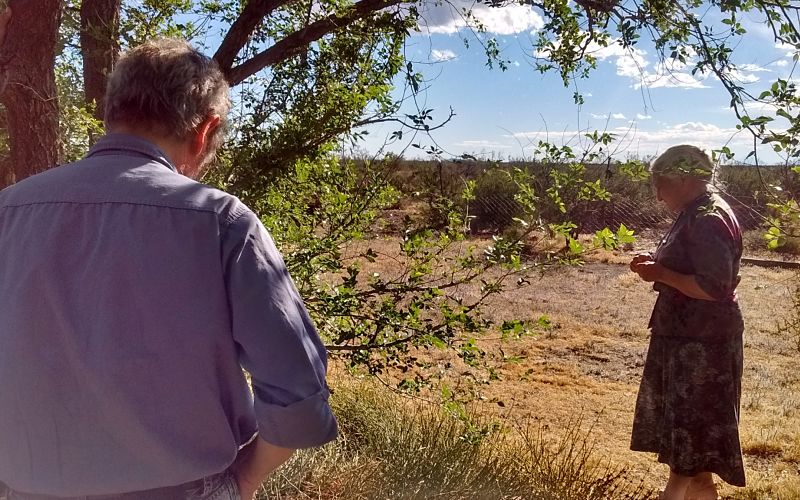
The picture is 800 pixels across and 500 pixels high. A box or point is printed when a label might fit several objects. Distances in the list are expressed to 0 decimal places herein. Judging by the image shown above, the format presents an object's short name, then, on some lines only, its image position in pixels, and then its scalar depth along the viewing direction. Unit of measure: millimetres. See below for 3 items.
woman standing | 3033
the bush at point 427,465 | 3350
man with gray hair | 1146
